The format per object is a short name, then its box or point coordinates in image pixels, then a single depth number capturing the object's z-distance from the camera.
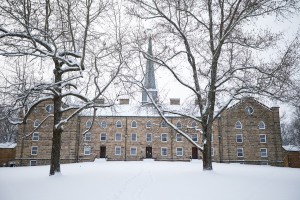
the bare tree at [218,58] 13.62
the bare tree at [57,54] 11.43
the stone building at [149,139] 39.12
